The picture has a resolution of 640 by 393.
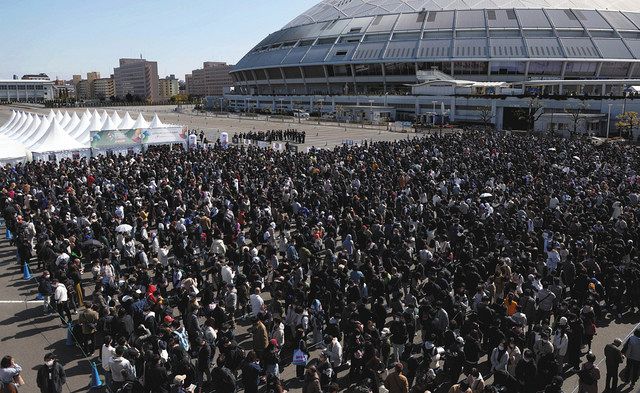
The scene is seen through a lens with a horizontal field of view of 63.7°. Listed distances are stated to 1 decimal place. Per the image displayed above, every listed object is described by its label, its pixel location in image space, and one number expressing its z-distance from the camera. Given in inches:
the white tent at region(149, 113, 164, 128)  1587.6
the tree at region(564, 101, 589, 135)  2043.9
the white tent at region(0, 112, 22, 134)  1717.2
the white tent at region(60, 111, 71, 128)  1638.9
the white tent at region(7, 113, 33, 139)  1569.1
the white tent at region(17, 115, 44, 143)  1469.0
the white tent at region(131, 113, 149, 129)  1547.4
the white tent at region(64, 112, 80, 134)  1567.4
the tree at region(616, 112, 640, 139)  1884.8
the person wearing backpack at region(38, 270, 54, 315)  492.1
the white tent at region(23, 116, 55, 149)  1377.2
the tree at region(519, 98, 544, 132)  2242.9
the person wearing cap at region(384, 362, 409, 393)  317.1
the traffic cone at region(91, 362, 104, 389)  382.9
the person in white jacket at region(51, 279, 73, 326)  465.4
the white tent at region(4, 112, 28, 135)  1656.4
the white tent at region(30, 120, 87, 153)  1310.5
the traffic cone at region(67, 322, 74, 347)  446.9
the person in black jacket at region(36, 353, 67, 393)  331.9
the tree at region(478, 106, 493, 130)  2411.4
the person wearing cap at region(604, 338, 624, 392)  354.6
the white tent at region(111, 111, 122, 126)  1583.4
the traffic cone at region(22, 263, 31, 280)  609.2
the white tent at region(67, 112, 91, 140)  1508.4
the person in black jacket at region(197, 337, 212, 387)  364.5
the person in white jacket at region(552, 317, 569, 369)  371.2
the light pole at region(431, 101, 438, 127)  2601.4
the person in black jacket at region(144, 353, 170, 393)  324.2
